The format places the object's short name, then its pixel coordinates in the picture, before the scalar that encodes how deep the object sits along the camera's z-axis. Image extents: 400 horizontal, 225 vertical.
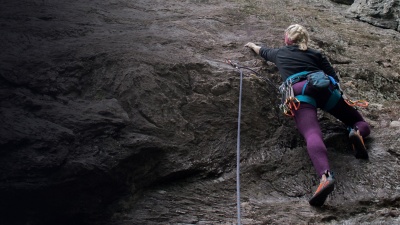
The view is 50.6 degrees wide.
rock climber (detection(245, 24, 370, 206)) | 4.18
